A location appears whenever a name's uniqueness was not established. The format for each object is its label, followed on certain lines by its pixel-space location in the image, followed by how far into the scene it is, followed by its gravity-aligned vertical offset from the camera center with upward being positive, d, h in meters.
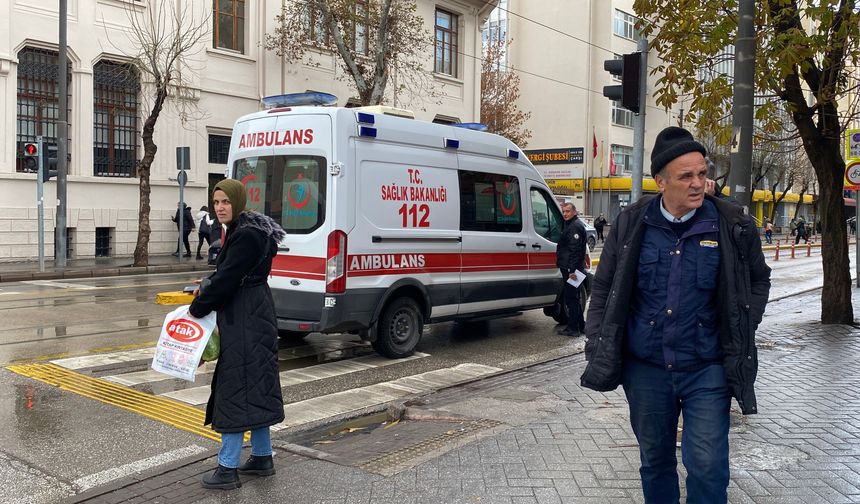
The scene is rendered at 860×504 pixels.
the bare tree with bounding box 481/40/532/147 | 43.91 +7.77
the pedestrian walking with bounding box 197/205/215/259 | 21.70 +0.00
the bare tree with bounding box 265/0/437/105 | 22.95 +6.34
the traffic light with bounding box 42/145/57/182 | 17.67 +1.41
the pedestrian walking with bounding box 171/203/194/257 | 22.48 +0.08
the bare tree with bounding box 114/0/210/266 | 19.31 +4.67
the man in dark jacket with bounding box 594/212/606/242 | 37.94 +0.35
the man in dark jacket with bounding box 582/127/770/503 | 3.07 -0.34
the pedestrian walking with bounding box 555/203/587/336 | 9.68 -0.34
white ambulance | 7.30 +0.15
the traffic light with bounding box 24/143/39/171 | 17.45 +1.59
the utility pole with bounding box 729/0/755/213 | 6.98 +1.24
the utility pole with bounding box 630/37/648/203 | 7.73 +1.00
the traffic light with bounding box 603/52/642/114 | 7.80 +1.55
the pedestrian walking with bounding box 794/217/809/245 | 43.92 +0.15
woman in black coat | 4.18 -0.60
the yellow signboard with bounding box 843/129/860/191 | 12.25 +1.46
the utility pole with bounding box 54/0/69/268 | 18.31 +1.66
